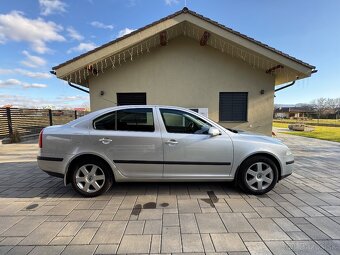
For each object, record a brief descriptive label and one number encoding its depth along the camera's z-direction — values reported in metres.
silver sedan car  3.81
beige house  8.74
